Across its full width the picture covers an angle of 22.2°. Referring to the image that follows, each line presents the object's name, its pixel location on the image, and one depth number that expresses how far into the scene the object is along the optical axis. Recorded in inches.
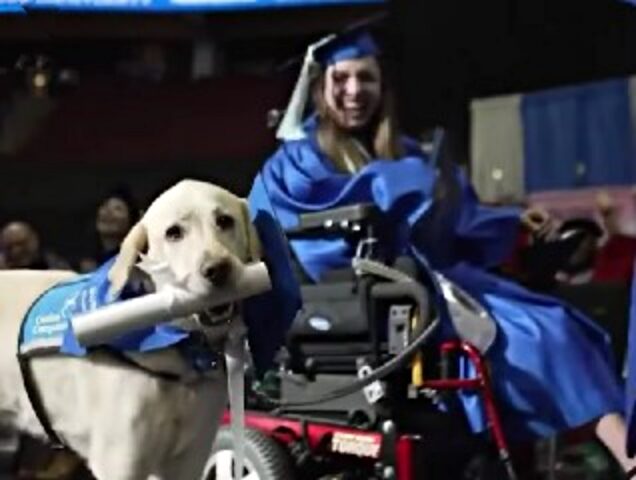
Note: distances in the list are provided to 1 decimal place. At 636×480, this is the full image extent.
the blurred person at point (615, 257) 345.1
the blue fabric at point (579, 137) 384.2
